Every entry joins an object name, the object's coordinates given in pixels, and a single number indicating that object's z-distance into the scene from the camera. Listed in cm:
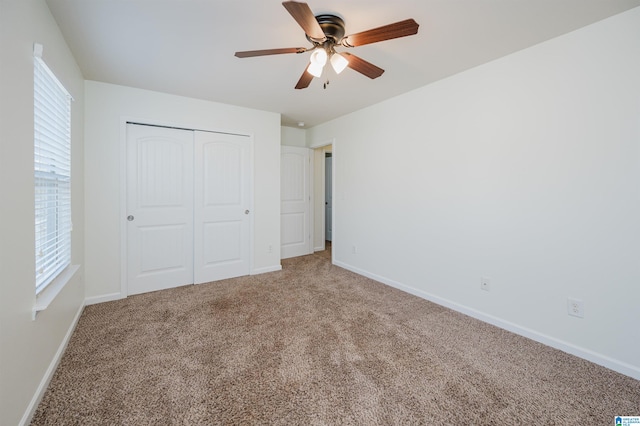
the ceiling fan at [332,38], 141
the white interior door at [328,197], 634
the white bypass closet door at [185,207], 312
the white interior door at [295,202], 473
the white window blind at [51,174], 162
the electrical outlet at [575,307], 196
